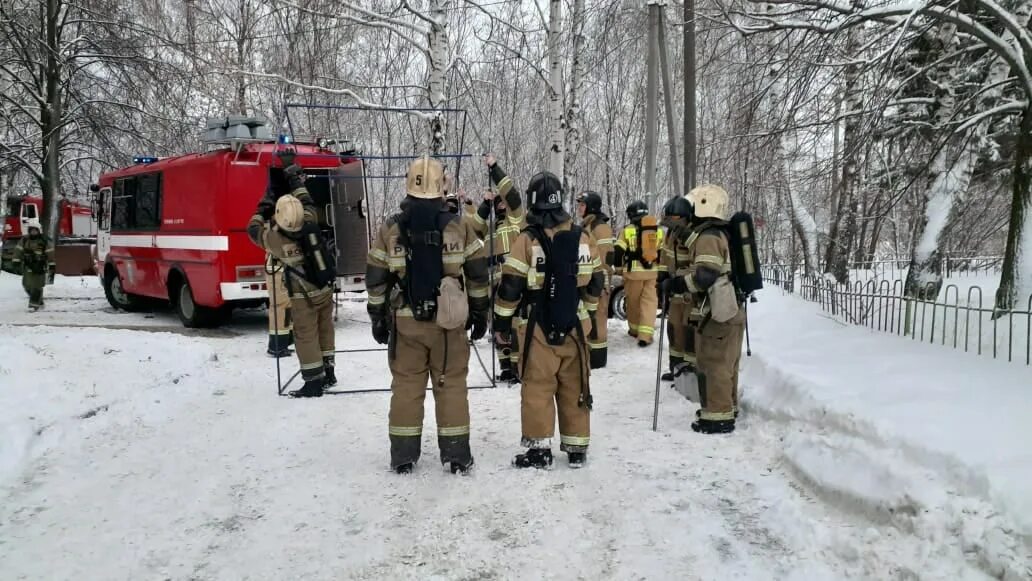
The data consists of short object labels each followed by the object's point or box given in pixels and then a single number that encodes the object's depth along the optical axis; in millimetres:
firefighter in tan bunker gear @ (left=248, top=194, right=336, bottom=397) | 6520
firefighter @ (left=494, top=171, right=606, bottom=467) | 4664
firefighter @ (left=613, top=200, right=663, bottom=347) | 9391
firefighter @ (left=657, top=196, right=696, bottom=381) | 6141
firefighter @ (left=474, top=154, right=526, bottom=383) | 6554
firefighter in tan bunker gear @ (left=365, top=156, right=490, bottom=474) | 4582
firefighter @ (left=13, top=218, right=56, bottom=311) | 12828
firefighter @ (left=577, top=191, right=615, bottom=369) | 8328
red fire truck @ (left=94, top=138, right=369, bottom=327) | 9734
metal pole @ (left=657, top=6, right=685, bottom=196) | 12403
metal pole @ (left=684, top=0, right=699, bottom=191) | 11502
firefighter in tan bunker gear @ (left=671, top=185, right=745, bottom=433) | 5340
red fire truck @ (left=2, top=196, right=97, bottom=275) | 21203
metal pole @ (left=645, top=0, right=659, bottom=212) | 11945
